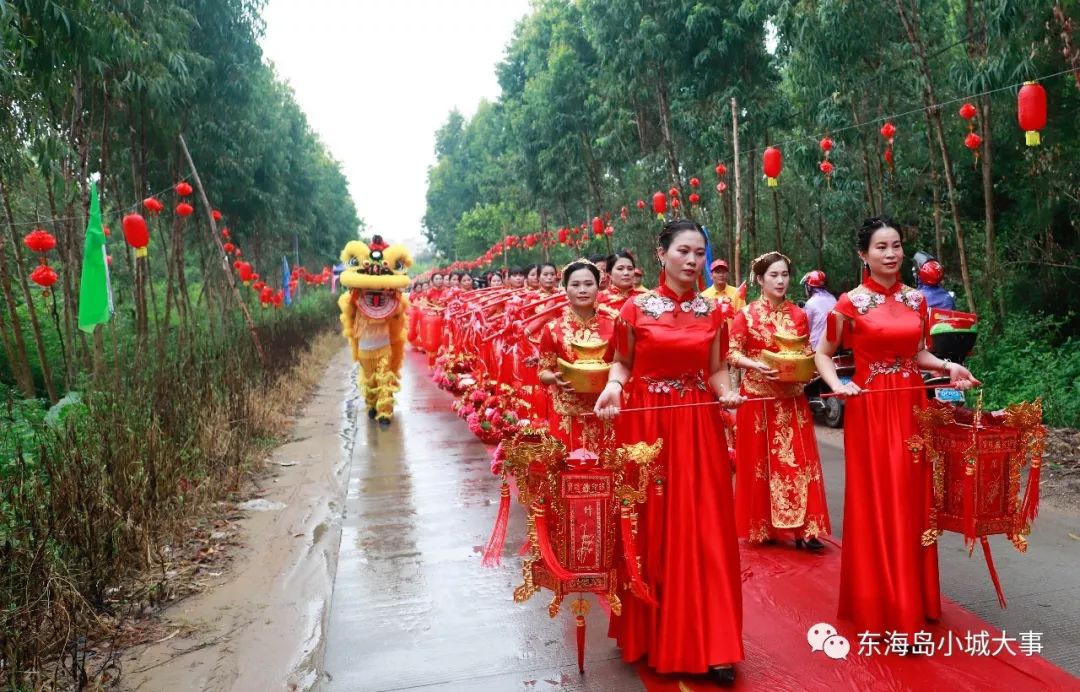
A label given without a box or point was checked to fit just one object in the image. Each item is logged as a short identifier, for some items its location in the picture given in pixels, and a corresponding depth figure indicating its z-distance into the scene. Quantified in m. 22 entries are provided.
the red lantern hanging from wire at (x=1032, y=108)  5.46
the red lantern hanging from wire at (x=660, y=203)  11.17
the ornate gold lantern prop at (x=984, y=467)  2.87
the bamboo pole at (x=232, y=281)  9.58
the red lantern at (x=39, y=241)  6.05
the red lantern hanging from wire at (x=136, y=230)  7.02
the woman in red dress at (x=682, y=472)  2.72
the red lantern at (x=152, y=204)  7.99
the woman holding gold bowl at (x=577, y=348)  3.97
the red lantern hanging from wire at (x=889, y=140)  7.70
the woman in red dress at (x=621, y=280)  4.68
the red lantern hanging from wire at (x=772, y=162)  8.42
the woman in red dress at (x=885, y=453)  2.98
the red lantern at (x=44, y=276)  6.24
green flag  5.69
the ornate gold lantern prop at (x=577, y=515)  2.58
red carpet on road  2.68
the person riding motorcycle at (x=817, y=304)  6.11
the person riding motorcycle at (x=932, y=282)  5.42
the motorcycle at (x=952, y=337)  4.98
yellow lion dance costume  8.15
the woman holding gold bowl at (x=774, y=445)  4.09
